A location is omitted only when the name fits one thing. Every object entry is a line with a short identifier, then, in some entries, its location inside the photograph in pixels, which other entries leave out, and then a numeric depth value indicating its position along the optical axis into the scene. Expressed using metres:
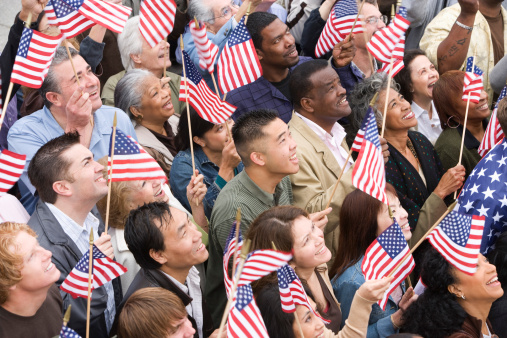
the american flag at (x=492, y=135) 12.06
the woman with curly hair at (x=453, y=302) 8.61
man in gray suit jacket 8.72
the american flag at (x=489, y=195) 10.13
